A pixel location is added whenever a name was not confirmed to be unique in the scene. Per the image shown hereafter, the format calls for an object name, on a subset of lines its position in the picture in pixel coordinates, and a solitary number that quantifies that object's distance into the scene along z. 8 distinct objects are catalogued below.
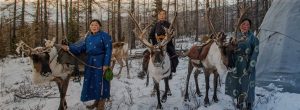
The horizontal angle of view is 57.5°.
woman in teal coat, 5.12
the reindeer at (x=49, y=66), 5.31
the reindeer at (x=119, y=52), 9.36
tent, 6.51
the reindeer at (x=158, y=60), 5.38
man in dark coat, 5.97
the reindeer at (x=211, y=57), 5.41
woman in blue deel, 4.88
